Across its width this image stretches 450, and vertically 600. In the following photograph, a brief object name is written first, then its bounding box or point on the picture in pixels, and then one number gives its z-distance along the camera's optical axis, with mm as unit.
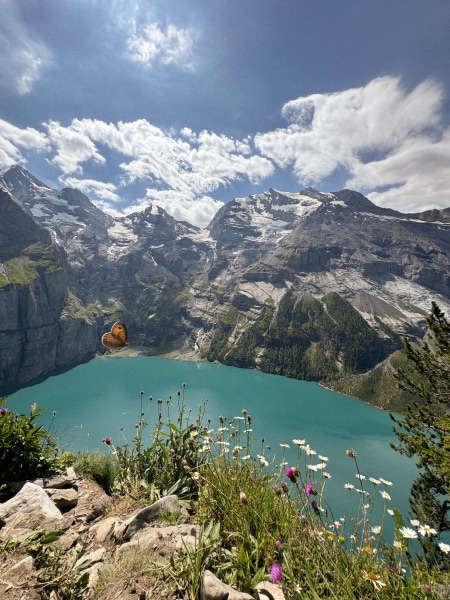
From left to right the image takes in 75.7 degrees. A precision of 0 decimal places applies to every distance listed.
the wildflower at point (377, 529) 3388
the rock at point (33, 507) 4316
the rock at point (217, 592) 2699
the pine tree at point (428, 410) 18178
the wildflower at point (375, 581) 2474
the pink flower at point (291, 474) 3444
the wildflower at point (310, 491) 3415
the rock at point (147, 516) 4207
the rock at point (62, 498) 5336
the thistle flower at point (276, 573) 2795
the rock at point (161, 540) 3611
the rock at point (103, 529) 4434
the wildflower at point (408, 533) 3389
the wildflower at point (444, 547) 3133
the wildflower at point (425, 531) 3412
